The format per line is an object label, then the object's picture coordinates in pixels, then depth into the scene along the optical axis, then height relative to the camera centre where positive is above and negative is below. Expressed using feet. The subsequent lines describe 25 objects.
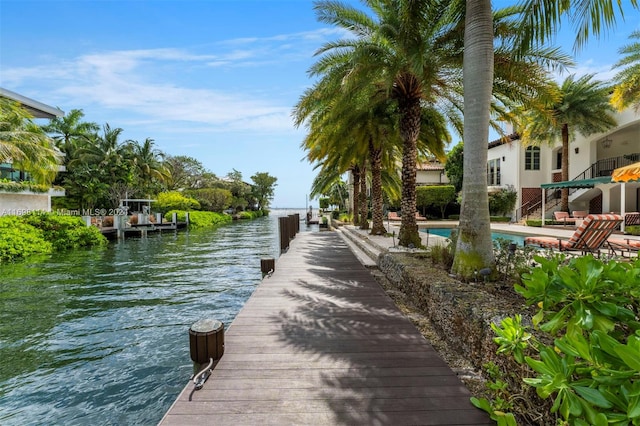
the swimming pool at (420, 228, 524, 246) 55.47 -5.88
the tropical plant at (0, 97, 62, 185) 58.06 +13.03
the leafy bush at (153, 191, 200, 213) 137.28 +2.28
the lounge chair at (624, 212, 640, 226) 57.57 -2.92
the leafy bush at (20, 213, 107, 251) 60.64 -4.10
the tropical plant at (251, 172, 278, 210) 243.60 +16.64
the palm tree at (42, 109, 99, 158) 117.80 +30.90
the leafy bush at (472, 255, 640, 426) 5.00 -2.59
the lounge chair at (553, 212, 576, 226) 68.22 -3.11
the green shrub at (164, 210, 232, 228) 123.42 -4.42
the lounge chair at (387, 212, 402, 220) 94.49 -3.07
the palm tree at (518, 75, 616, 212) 65.57 +19.12
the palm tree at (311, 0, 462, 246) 24.38 +13.30
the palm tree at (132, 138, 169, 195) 129.18 +18.26
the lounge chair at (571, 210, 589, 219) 69.72 -2.34
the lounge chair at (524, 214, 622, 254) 27.43 -2.89
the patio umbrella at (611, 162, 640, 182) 33.94 +3.27
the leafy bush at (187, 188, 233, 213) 167.12 +5.33
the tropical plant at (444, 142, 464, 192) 104.59 +13.10
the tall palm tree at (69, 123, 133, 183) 107.96 +18.07
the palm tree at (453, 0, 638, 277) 17.08 +5.63
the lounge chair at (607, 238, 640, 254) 29.37 -4.05
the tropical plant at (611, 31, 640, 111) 47.70 +20.31
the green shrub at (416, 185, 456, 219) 101.30 +3.55
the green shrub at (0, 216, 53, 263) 48.73 -5.07
